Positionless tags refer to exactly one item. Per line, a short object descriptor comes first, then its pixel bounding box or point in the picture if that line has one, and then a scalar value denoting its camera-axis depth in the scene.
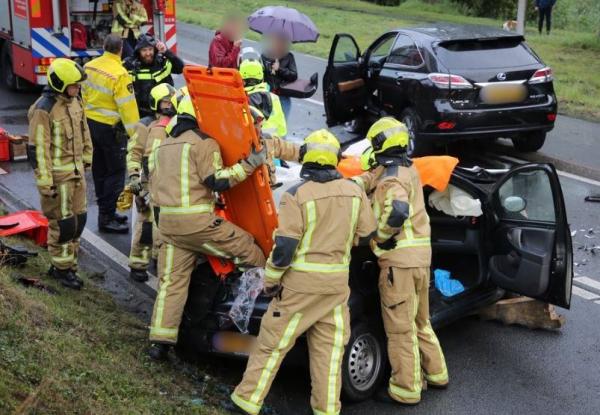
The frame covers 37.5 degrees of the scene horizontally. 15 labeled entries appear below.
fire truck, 13.15
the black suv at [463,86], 10.41
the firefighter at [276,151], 6.27
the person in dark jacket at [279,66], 10.39
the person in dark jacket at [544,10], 23.16
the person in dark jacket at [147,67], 9.10
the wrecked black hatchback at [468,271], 5.59
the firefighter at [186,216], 5.55
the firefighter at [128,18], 13.21
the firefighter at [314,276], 5.01
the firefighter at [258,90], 7.36
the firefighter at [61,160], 6.77
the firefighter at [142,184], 7.15
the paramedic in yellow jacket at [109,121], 8.33
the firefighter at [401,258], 5.54
